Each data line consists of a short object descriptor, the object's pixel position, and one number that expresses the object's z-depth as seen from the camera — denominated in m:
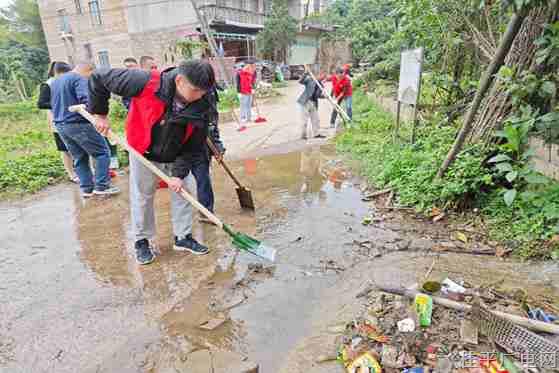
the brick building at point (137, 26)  20.58
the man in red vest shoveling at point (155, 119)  2.73
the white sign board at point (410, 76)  4.93
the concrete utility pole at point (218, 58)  15.38
